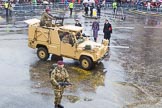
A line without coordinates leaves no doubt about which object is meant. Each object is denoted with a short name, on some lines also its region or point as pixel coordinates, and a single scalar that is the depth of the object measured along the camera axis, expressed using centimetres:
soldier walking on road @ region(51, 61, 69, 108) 1223
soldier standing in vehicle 1919
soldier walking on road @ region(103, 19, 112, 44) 2312
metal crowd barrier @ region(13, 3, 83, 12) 3935
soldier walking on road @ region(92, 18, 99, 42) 2375
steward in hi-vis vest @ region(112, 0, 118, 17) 4145
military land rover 1769
